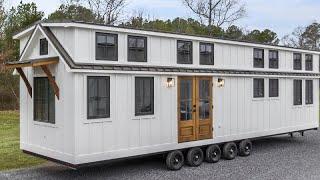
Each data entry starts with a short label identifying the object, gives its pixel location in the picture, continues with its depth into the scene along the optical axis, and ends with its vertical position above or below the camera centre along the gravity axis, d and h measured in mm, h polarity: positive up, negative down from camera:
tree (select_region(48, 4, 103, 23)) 27781 +4703
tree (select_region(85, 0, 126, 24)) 29250 +5178
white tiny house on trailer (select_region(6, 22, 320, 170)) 9102 -269
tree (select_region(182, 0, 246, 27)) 38219 +6517
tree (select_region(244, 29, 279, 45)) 44600 +5272
